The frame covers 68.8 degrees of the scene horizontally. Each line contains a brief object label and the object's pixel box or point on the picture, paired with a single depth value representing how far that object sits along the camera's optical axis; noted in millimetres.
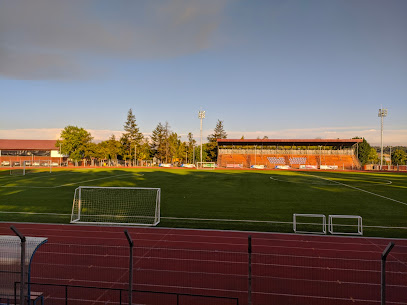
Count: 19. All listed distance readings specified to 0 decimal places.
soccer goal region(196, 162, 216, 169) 76844
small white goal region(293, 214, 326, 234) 15796
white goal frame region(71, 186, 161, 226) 17734
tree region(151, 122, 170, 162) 107375
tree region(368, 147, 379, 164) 145750
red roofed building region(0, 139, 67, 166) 93375
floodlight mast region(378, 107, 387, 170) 73650
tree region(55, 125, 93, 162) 90812
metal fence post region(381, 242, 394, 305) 5504
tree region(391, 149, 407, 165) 112469
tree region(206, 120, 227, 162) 105000
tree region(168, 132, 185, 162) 108369
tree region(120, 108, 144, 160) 97625
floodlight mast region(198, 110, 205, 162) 71125
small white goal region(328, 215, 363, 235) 15741
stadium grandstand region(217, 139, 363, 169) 83375
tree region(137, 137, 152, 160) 98500
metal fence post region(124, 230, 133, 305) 6423
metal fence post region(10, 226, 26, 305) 6297
